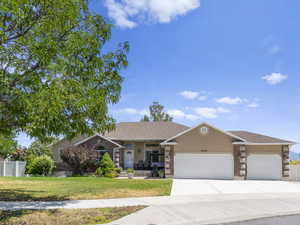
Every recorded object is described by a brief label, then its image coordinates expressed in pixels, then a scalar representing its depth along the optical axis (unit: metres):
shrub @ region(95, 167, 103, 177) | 22.38
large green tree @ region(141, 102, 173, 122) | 55.81
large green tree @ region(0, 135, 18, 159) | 16.93
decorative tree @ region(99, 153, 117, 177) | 22.44
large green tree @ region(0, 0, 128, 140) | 7.03
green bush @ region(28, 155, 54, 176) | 23.20
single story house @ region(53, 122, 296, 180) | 21.69
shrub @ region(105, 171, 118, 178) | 22.08
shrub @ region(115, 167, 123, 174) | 23.42
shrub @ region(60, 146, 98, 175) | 22.50
